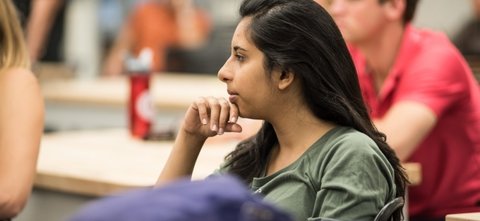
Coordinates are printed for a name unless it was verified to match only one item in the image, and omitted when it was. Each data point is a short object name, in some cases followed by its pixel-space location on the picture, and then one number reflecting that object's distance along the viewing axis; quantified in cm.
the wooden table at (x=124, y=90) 872
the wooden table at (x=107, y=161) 438
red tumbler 580
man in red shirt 453
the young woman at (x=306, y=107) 298
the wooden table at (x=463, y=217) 313
